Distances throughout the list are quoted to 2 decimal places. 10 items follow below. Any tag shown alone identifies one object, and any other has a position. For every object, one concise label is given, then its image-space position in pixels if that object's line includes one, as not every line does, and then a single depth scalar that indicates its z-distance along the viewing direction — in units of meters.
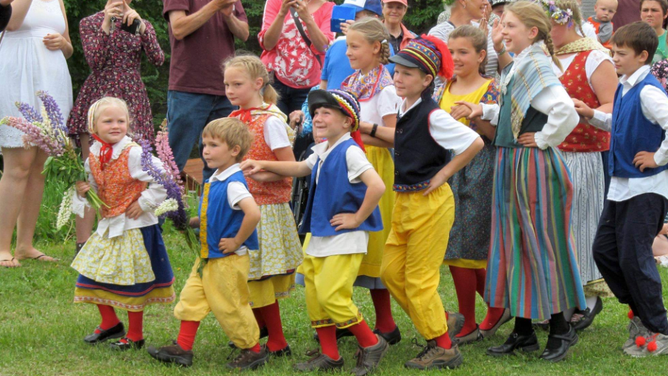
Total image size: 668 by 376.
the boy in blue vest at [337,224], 8.62
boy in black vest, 8.95
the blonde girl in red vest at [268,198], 9.45
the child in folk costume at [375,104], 9.78
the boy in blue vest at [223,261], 8.87
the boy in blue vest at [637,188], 9.26
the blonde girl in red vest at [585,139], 10.25
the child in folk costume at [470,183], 9.87
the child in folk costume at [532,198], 9.12
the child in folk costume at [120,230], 9.52
